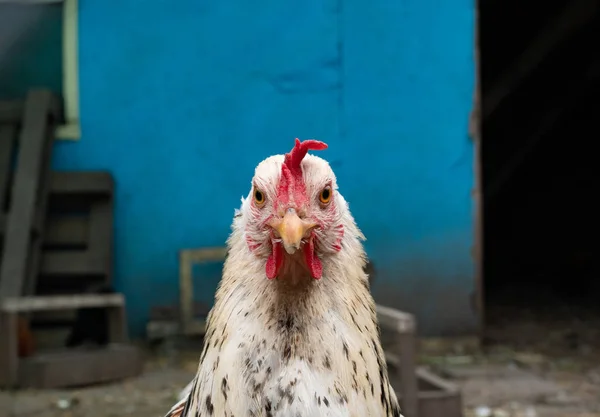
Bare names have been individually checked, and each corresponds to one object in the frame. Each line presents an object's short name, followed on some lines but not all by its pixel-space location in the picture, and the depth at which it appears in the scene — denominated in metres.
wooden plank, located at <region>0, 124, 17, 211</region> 4.95
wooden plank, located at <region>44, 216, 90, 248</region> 5.04
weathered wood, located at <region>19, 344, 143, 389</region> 4.15
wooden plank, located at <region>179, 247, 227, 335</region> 5.07
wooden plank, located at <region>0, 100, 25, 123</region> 5.09
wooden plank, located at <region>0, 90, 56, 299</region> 4.48
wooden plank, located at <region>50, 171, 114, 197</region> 4.98
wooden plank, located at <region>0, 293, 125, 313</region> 4.09
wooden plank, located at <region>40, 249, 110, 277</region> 4.91
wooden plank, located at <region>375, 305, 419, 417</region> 3.37
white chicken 1.44
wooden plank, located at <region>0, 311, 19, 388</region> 4.09
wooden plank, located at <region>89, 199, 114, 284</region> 4.93
